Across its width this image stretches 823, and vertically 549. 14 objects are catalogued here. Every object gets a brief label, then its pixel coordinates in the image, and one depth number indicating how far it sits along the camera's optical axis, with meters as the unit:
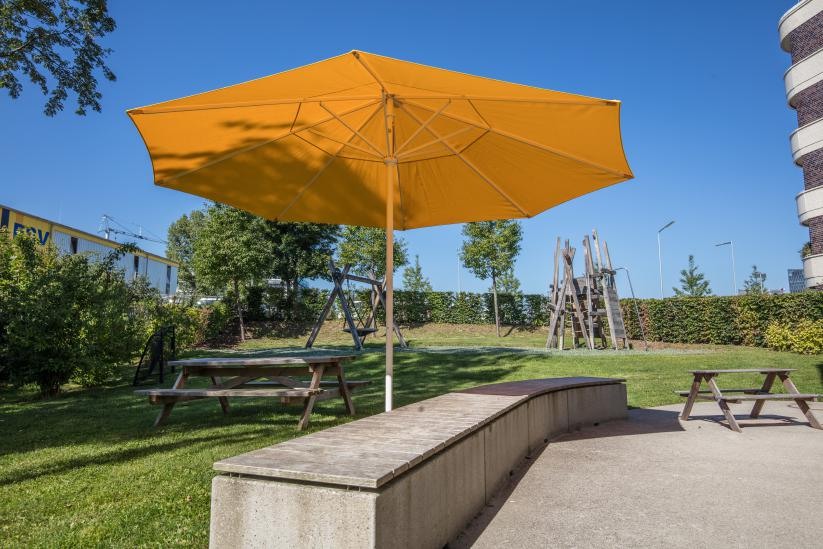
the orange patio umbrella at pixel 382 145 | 3.71
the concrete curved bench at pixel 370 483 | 1.88
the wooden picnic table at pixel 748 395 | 5.68
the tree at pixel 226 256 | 22.67
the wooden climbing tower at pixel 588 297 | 15.68
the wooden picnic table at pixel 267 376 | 5.05
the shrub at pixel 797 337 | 13.83
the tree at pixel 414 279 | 36.56
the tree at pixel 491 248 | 26.45
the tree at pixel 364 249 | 28.19
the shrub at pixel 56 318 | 7.88
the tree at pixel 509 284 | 31.00
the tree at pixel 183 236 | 63.10
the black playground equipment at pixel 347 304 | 14.81
